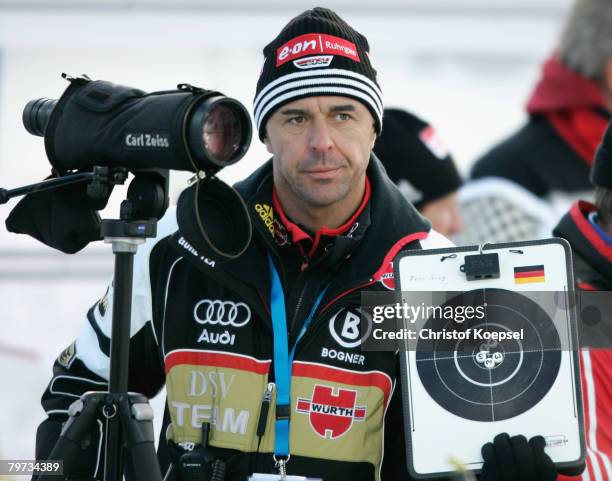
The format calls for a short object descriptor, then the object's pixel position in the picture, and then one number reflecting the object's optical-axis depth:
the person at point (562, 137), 10.20
